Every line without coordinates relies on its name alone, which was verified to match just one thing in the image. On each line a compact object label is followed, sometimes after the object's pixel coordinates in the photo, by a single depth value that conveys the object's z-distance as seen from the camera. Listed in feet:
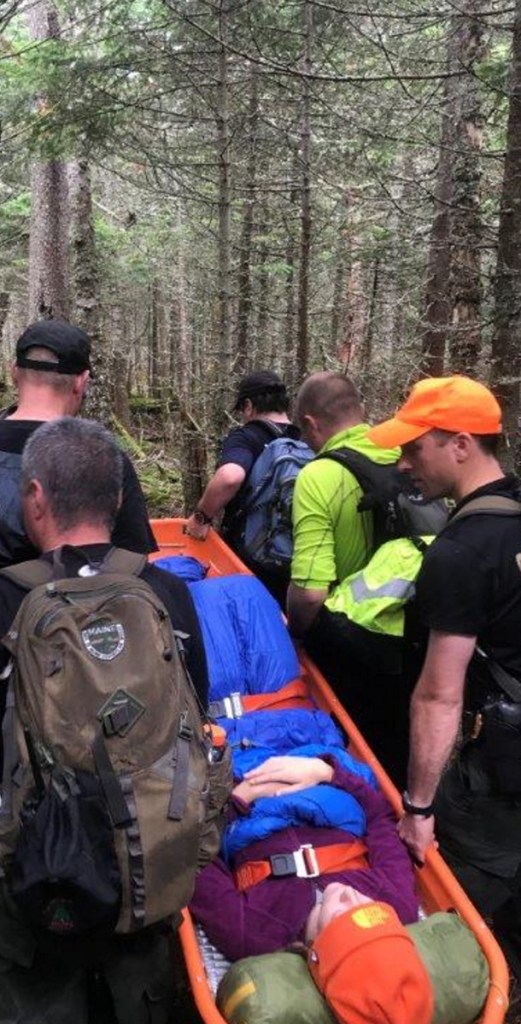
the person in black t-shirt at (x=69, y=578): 6.83
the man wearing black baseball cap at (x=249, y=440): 16.06
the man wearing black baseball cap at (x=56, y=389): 9.93
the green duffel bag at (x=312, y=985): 6.20
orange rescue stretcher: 6.65
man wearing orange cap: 8.12
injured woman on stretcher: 7.58
